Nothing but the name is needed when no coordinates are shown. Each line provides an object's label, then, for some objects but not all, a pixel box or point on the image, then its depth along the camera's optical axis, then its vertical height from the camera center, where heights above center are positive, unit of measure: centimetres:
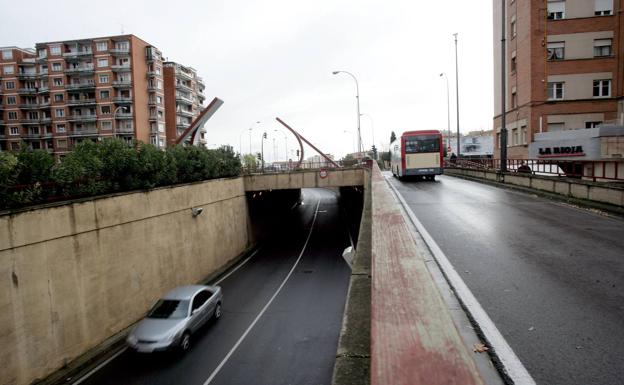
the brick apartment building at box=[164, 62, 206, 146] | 7800 +1575
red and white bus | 2709 +62
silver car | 1320 -550
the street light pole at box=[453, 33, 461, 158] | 3867 +801
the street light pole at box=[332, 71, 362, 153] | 3916 +756
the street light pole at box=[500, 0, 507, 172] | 1938 +220
